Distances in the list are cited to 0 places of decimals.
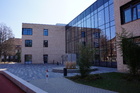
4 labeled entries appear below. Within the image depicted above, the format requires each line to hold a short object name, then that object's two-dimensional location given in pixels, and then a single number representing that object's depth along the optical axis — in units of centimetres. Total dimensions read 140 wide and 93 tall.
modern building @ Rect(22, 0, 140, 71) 1177
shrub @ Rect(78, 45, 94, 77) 897
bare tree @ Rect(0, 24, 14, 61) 3368
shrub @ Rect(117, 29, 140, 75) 807
